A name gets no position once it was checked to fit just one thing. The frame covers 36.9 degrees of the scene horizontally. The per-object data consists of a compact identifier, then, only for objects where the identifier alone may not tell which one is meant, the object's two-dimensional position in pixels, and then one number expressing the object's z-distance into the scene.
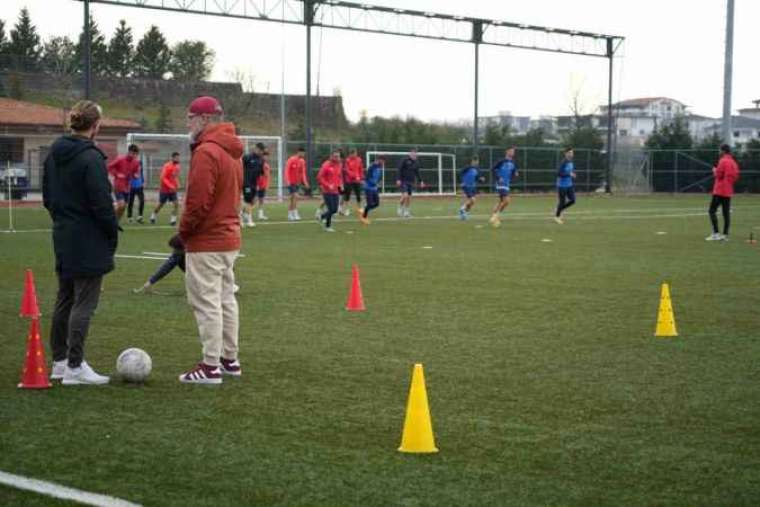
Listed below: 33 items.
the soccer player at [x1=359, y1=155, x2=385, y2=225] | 33.97
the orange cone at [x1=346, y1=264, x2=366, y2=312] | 12.96
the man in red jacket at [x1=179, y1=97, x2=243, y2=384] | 8.56
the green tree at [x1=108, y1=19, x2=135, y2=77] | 88.69
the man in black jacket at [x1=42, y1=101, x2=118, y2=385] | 8.44
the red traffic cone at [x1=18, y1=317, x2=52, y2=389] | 8.29
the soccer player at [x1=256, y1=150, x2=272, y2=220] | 32.84
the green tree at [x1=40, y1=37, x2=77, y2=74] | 74.25
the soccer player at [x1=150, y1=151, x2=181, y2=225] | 32.41
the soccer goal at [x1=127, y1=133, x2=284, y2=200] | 51.50
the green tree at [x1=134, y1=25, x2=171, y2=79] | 88.69
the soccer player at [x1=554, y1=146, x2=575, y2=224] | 33.19
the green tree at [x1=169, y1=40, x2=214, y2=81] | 88.69
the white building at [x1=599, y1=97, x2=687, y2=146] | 156.25
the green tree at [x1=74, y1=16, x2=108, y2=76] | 86.06
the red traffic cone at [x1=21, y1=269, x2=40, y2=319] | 11.92
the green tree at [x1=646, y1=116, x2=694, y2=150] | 67.31
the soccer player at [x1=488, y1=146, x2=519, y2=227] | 33.47
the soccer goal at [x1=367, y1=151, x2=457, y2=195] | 59.22
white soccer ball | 8.43
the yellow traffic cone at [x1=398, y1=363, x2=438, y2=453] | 6.52
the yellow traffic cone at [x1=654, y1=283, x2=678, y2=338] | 11.14
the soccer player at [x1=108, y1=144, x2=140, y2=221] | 31.08
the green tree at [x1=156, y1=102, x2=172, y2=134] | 69.29
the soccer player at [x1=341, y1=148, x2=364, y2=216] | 37.28
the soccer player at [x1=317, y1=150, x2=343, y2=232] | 28.95
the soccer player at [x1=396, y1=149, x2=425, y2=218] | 37.62
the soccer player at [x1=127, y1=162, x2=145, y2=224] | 32.97
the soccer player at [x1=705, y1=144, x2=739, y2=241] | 25.80
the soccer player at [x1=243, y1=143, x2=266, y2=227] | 31.56
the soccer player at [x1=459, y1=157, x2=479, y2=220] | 36.81
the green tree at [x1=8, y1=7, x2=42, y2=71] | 85.88
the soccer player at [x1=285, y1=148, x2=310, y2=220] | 35.25
